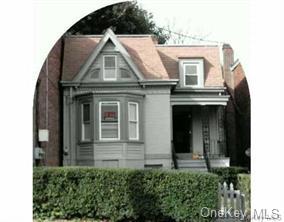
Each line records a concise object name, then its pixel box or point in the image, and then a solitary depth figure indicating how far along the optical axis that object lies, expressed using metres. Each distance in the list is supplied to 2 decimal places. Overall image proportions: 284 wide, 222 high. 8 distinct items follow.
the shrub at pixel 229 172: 20.48
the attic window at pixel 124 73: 22.23
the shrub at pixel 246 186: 11.80
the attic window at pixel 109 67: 22.20
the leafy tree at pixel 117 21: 32.66
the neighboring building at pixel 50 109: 16.81
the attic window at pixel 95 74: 22.26
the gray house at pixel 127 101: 21.50
